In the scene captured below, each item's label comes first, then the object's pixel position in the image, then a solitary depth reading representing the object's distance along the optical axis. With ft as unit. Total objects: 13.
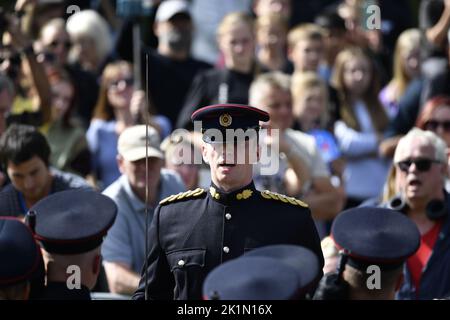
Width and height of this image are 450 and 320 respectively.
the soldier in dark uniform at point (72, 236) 37.24
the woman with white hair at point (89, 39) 75.25
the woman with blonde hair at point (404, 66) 75.10
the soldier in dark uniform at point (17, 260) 34.91
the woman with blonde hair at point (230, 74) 68.28
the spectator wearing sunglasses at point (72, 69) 71.67
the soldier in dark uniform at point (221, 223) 39.68
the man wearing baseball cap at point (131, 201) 52.85
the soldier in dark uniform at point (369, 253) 36.78
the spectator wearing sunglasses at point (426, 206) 48.88
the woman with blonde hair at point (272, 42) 75.77
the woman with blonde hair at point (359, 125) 69.36
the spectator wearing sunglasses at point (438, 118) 60.95
